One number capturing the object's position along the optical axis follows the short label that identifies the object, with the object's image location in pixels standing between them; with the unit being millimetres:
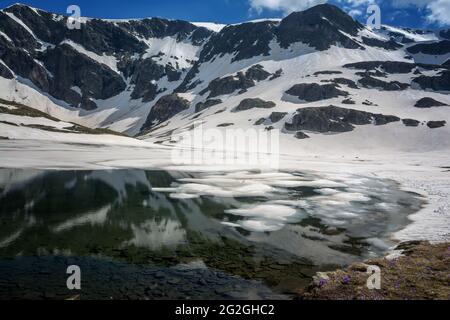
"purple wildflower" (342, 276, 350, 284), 14073
